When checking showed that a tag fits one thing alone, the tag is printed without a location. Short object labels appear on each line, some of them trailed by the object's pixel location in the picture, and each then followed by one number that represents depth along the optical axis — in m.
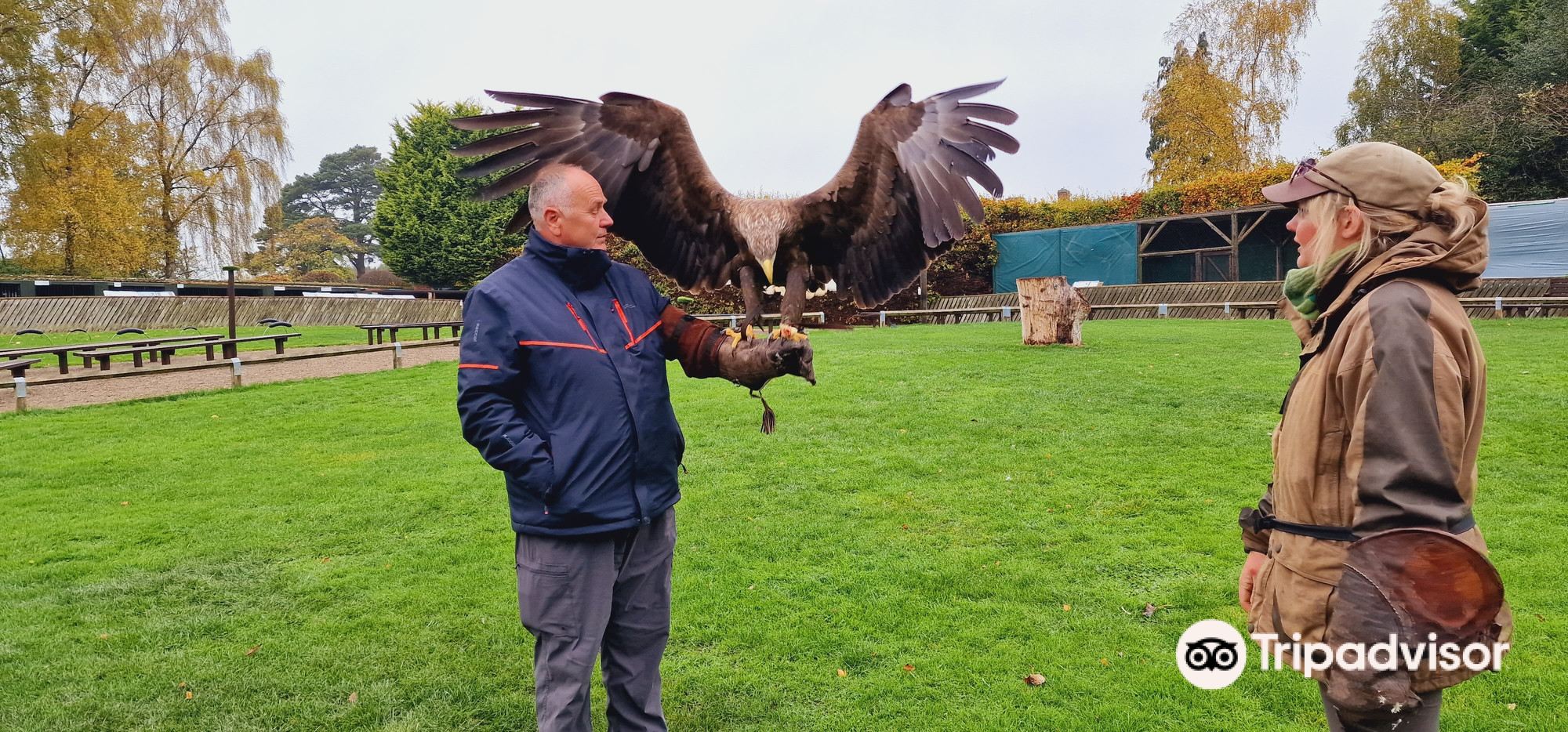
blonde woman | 1.45
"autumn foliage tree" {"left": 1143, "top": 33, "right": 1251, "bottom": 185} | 29.25
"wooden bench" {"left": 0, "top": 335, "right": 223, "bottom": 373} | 10.71
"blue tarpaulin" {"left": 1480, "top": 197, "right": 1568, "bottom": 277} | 17.31
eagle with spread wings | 3.17
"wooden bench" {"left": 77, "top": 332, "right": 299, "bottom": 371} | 12.56
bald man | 2.14
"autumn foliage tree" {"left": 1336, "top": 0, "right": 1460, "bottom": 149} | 29.31
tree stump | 12.66
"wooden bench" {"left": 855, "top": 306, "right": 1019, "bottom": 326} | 19.90
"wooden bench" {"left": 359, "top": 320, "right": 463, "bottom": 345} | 16.02
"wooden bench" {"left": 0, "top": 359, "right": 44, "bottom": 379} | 9.80
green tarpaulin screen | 23.36
